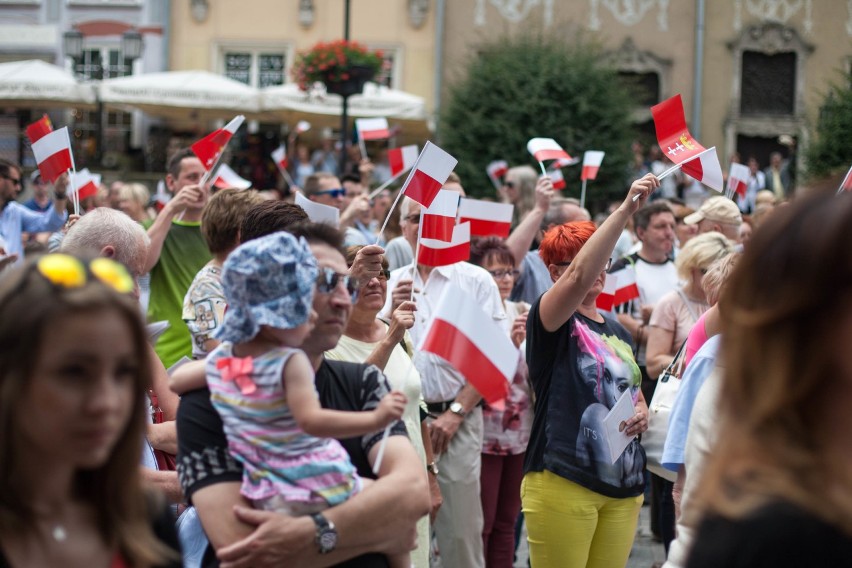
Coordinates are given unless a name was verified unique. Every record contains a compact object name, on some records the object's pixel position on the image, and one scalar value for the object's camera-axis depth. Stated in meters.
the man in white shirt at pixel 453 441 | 5.79
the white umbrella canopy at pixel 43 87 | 21.02
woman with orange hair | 4.71
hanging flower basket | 16.34
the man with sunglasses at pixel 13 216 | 8.49
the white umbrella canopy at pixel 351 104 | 21.33
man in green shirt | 6.02
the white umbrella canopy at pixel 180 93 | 21.06
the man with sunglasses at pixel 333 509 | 2.83
